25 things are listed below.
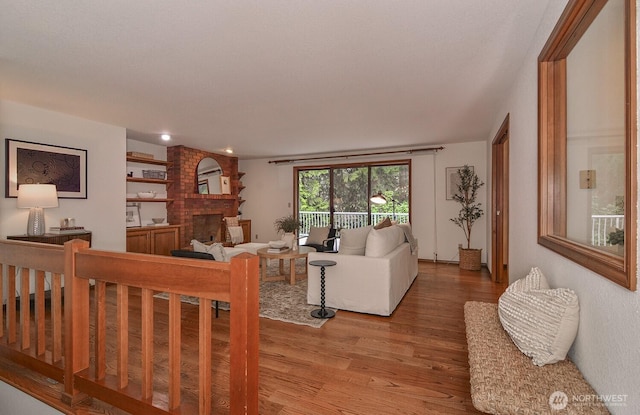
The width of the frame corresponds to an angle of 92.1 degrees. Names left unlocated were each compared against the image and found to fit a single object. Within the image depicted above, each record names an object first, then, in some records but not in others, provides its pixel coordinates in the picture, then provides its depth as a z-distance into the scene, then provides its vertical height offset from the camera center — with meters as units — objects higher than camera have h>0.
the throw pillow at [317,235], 5.67 -0.54
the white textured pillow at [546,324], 1.41 -0.56
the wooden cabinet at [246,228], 7.47 -0.54
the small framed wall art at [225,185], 7.18 +0.49
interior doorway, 4.34 +0.06
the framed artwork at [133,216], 5.33 -0.17
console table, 3.33 -0.35
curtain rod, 5.97 +1.09
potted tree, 5.56 +0.05
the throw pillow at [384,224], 4.19 -0.25
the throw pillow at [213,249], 3.24 -0.46
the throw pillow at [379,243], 3.30 -0.40
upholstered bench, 1.15 -0.73
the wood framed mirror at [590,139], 1.05 +0.33
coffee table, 4.27 -0.71
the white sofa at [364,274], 3.17 -0.73
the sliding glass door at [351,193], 6.45 +0.29
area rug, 3.06 -1.11
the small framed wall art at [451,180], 5.85 +0.48
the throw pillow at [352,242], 3.49 -0.41
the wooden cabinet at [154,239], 4.95 -0.57
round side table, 3.15 -0.92
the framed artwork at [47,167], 3.50 +0.48
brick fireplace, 6.00 +0.10
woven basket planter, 5.27 -0.91
